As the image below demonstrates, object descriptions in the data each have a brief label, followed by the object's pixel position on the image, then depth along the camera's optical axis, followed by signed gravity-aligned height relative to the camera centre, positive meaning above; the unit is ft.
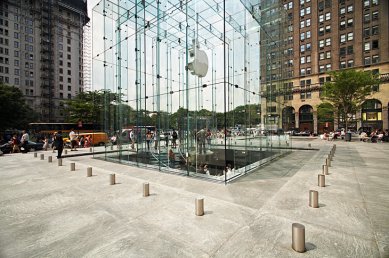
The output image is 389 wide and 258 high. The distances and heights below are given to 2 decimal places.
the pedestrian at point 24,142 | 55.07 -3.33
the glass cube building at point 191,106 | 29.63 +4.45
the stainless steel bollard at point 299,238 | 9.77 -5.53
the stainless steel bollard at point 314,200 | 15.31 -5.69
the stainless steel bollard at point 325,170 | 25.25 -5.60
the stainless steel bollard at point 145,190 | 18.37 -5.70
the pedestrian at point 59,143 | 40.24 -2.70
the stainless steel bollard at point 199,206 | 14.03 -5.55
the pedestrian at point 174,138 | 40.90 -2.11
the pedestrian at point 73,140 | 56.44 -2.97
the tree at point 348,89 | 88.02 +17.25
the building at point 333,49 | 127.75 +55.69
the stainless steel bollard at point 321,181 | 20.66 -5.77
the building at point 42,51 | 179.22 +78.47
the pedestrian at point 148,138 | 39.58 -1.90
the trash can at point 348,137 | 84.46 -4.67
